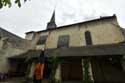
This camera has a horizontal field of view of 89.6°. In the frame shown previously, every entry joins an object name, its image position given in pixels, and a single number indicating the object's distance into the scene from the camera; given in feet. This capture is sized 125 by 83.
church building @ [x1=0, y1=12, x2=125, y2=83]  16.74
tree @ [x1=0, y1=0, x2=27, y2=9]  4.37
